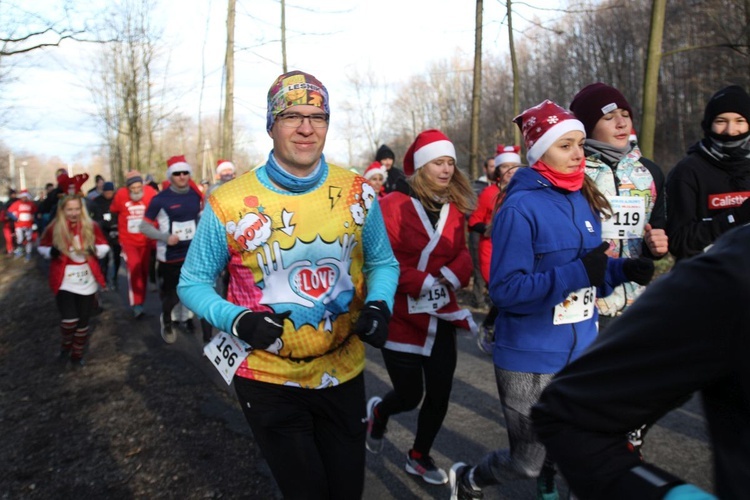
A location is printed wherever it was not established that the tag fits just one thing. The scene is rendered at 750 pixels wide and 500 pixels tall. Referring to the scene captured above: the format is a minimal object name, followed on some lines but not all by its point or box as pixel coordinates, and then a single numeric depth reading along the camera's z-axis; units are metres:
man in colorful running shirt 2.60
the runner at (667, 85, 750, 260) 3.84
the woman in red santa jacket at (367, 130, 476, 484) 3.85
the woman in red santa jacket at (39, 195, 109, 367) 6.73
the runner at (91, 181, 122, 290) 13.10
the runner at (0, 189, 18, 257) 23.70
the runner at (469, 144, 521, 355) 7.17
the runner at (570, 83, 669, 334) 3.44
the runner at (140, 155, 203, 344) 7.81
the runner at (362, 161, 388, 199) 9.95
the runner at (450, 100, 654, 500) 2.73
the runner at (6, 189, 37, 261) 21.36
